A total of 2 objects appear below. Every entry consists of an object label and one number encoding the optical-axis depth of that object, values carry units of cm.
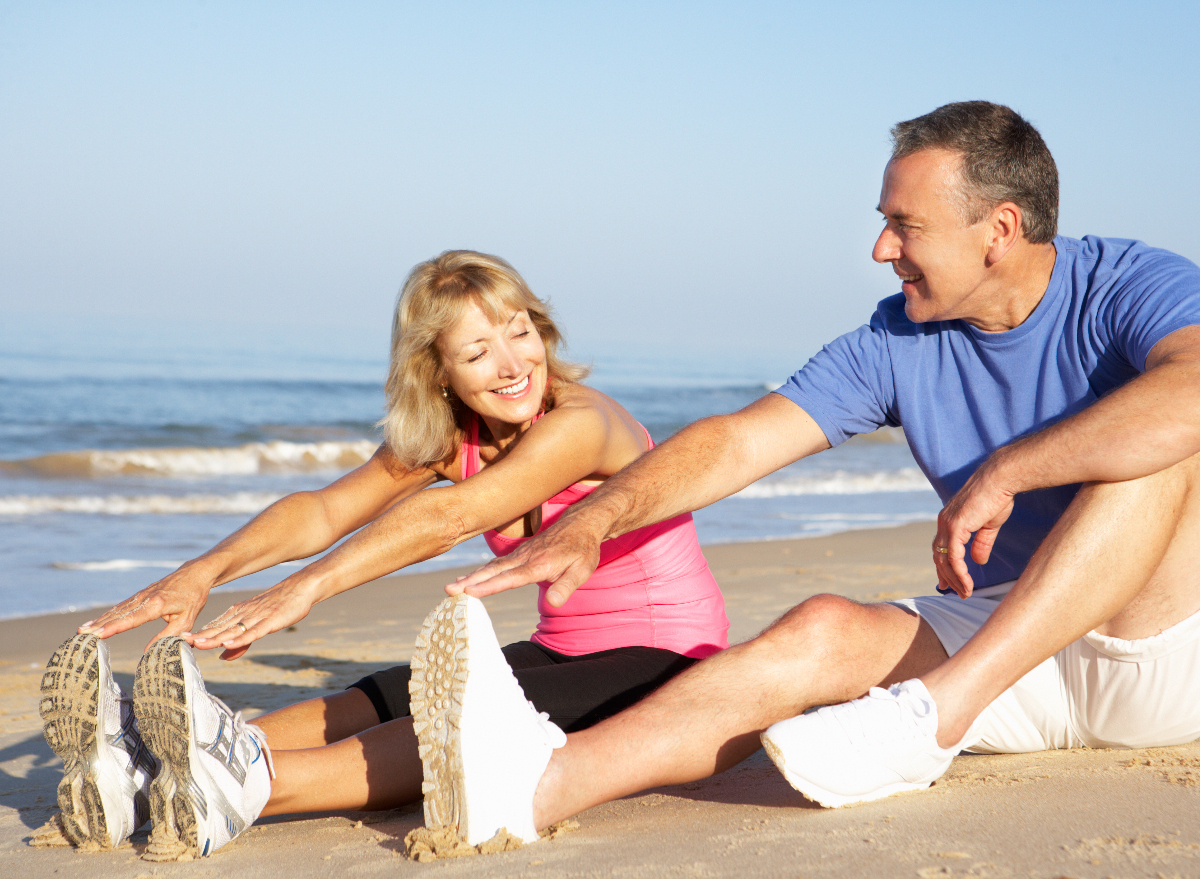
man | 187
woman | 193
